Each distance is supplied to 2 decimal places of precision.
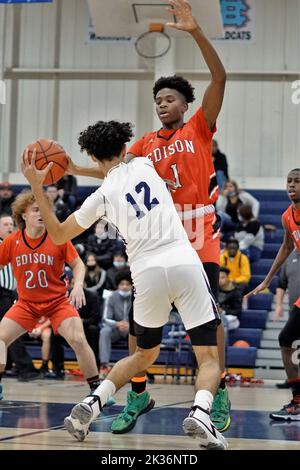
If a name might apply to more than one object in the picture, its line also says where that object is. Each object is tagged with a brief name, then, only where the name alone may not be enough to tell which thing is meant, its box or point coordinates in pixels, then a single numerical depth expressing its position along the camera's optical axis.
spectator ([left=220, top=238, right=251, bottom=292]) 13.98
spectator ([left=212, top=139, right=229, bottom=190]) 17.68
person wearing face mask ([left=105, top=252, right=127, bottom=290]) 13.73
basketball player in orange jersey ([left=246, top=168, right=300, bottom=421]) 6.60
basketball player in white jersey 4.38
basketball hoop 17.51
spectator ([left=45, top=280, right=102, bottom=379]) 12.62
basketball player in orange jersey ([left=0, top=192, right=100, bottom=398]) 6.74
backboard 15.36
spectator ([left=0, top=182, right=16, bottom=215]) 16.23
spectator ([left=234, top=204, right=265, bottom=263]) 15.41
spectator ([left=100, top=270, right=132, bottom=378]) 12.50
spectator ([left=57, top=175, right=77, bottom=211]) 16.52
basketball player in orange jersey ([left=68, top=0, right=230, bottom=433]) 5.21
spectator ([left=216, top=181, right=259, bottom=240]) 15.88
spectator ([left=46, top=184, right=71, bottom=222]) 15.23
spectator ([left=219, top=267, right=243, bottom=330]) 12.95
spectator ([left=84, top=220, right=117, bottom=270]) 14.72
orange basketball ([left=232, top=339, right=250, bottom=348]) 12.92
